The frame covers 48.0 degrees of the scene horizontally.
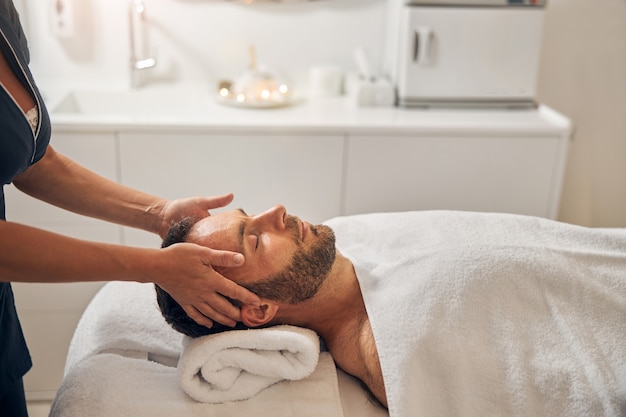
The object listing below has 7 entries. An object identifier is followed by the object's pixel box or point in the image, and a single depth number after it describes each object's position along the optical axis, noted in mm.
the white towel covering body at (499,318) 1197
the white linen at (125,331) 1408
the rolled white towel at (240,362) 1214
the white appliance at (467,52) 2369
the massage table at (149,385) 1211
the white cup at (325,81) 2648
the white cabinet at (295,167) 2201
